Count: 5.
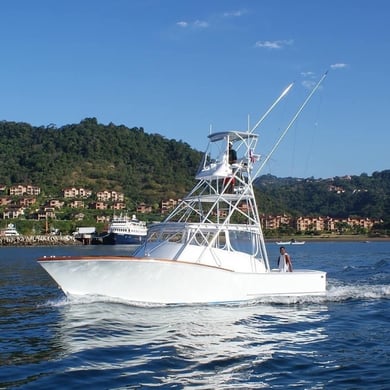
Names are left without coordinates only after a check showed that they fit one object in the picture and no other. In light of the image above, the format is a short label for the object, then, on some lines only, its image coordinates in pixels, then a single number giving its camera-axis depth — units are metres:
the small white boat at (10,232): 139.81
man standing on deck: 25.45
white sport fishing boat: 21.41
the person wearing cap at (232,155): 25.67
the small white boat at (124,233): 130.75
